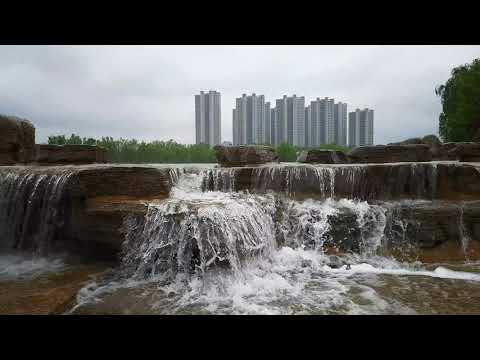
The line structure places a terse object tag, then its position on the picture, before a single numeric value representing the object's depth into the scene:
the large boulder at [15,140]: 8.05
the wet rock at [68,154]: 9.87
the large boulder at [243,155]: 9.25
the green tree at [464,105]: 16.33
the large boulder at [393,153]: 9.98
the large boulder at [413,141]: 13.80
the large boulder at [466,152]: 9.82
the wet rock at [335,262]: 5.20
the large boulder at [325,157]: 11.11
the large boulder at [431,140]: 13.97
